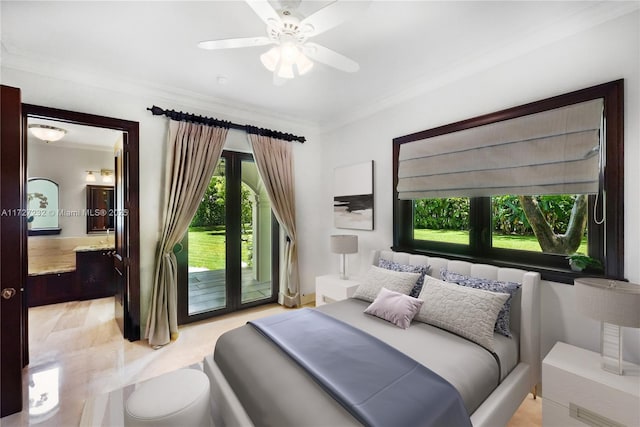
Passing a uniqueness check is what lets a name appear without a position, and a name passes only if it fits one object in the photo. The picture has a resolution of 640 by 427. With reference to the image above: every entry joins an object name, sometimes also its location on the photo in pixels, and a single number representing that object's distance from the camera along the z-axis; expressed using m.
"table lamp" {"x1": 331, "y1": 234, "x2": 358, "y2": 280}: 3.34
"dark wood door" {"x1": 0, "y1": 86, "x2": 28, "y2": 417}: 1.86
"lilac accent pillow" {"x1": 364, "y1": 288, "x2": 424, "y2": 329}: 2.06
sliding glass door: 3.37
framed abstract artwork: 3.50
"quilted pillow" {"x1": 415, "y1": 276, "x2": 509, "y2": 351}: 1.81
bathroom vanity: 3.85
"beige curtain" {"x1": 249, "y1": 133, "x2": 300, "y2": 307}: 3.72
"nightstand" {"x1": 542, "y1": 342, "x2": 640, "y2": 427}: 1.41
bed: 1.30
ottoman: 1.34
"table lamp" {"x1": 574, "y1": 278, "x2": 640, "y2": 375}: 1.44
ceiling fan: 1.40
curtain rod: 2.98
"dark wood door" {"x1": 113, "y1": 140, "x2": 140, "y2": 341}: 2.89
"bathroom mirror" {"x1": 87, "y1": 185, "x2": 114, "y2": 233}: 4.19
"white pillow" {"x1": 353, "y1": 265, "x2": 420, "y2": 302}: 2.38
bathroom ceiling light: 3.23
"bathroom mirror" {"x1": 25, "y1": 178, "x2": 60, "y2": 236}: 3.82
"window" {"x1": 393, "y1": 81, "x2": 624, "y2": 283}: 1.83
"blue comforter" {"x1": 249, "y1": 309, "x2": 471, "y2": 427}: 1.18
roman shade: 1.88
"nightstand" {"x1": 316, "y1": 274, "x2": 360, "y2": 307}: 3.10
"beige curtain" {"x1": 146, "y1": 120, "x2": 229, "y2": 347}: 2.91
